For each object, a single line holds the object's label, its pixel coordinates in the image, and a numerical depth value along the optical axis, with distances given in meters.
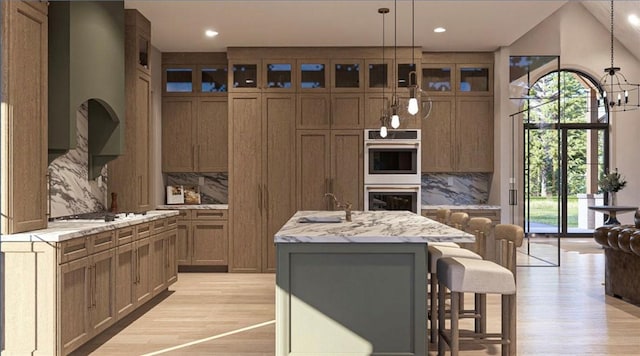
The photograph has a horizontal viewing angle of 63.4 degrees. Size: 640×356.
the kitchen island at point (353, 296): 3.03
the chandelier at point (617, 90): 10.07
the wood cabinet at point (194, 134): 7.09
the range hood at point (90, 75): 3.86
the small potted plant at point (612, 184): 9.13
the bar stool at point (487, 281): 2.98
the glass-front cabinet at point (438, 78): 7.08
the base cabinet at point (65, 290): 3.18
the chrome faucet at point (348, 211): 4.03
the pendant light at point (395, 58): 4.41
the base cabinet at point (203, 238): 6.78
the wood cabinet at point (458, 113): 7.07
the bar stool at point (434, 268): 3.65
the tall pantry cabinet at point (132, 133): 5.29
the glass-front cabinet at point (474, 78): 7.07
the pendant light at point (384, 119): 4.88
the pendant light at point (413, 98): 3.88
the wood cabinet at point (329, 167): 6.75
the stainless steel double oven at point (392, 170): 6.64
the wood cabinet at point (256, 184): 6.77
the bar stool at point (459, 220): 4.17
